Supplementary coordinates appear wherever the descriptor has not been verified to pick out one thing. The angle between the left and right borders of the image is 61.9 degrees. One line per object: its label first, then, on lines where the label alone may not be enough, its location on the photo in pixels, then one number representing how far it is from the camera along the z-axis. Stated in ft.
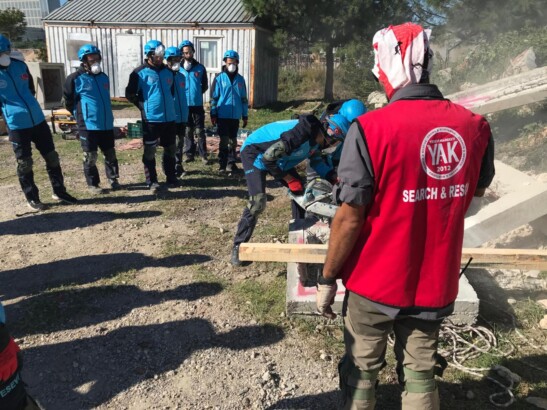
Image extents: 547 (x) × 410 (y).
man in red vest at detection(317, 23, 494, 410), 5.57
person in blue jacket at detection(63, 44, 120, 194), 19.99
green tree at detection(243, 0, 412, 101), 51.03
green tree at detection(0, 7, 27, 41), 107.24
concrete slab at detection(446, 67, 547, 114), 18.72
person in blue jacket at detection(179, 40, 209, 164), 26.11
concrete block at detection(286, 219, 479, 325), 11.31
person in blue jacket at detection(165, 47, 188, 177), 22.79
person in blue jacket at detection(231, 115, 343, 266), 12.37
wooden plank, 10.02
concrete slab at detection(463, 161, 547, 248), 13.07
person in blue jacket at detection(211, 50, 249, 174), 24.56
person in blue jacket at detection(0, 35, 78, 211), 17.80
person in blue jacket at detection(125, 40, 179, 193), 20.81
